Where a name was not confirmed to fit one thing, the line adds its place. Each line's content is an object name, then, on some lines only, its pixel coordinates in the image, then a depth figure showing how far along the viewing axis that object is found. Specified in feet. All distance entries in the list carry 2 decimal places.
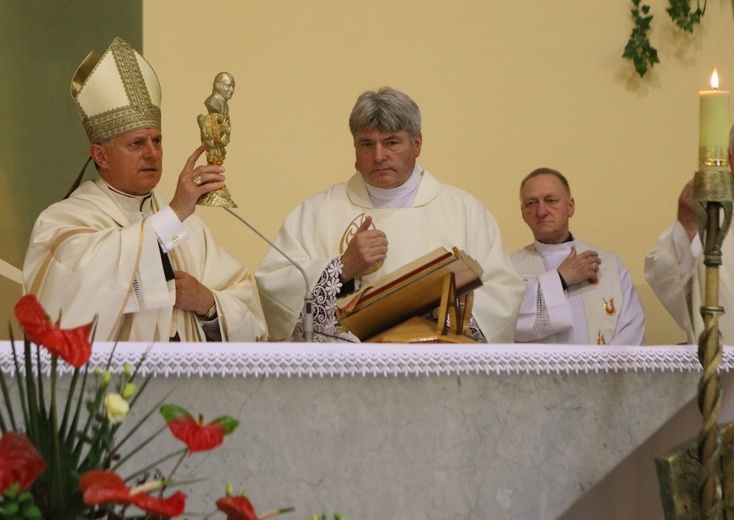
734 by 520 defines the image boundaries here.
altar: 10.01
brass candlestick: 9.47
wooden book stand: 12.04
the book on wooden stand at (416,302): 12.04
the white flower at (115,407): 5.61
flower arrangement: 5.63
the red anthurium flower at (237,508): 5.92
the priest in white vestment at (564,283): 18.28
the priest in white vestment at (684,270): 14.67
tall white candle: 9.44
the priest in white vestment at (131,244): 13.43
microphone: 13.25
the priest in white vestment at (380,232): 14.83
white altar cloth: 9.82
